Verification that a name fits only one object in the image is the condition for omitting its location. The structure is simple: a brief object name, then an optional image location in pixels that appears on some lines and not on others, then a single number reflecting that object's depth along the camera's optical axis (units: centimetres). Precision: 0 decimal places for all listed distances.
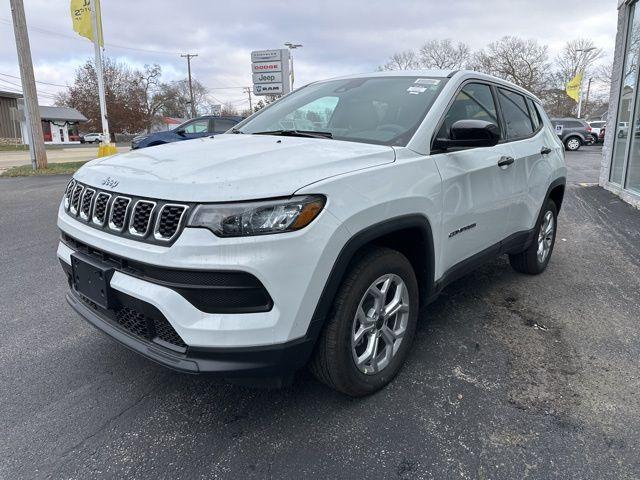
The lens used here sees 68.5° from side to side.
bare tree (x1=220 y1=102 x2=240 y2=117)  9335
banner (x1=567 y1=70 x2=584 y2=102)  3609
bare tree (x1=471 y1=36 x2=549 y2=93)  5794
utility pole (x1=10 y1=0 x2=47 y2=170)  1400
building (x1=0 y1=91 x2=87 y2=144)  5347
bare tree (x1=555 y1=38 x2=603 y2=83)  5632
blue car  1319
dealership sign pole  1891
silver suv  2625
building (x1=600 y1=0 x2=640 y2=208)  927
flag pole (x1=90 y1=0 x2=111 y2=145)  1456
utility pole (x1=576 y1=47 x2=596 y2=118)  5515
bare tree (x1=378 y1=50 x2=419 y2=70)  5457
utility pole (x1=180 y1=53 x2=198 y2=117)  6619
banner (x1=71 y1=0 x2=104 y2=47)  1453
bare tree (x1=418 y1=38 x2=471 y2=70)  5794
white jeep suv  193
